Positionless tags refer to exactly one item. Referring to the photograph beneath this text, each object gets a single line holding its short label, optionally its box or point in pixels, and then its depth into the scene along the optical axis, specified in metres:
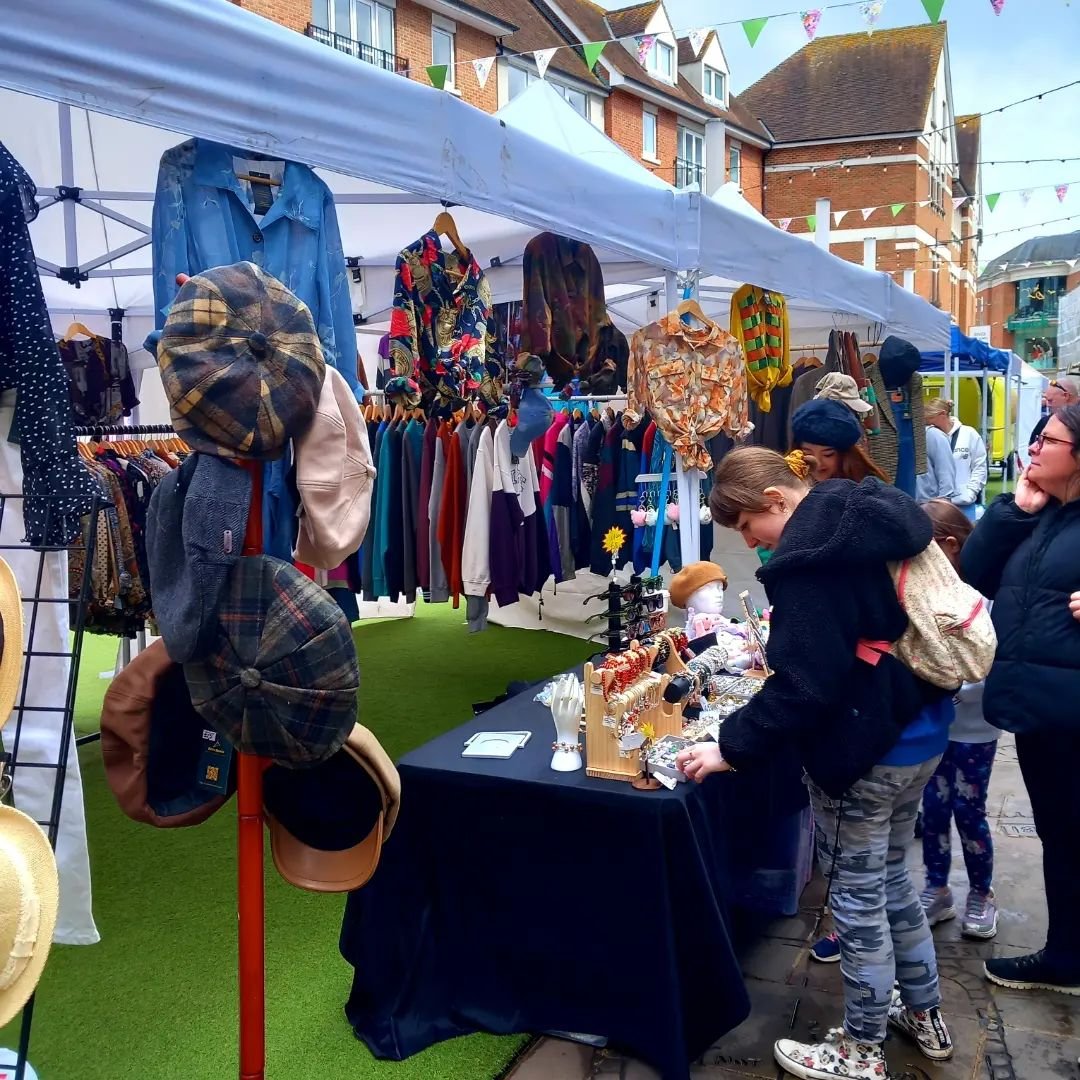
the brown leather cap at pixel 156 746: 1.56
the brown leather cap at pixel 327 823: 1.67
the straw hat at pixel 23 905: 1.34
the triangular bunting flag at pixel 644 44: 6.74
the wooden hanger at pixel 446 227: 3.50
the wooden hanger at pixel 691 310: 3.79
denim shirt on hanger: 2.21
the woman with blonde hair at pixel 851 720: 1.92
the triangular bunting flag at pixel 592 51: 5.96
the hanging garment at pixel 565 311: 3.89
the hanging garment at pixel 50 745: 2.23
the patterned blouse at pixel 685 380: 3.85
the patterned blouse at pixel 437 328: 3.23
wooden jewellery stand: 2.15
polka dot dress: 1.87
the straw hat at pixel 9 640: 1.49
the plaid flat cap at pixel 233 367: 1.42
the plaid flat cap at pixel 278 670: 1.44
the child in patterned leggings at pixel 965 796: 2.78
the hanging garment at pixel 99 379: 4.76
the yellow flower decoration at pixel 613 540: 3.10
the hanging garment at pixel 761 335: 5.01
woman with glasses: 2.37
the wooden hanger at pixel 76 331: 4.96
